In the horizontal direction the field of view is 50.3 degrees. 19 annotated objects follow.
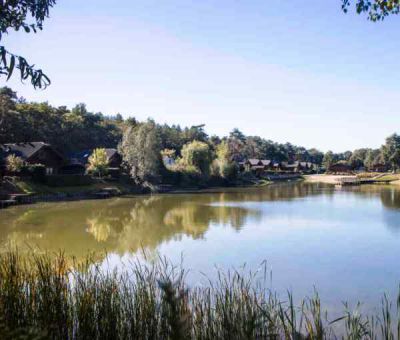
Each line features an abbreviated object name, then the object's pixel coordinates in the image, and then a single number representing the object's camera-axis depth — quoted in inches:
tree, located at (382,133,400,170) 3491.6
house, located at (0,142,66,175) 1712.6
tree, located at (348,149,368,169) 4692.4
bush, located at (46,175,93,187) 1623.9
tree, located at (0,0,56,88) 160.4
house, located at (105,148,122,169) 2111.2
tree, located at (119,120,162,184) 1991.9
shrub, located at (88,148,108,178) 1865.2
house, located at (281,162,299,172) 4274.1
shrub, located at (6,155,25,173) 1459.2
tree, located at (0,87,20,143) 1508.2
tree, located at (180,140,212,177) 2246.6
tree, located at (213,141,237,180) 2383.1
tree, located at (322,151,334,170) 4628.7
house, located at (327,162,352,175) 4390.8
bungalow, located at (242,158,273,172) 3745.3
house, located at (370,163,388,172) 4192.9
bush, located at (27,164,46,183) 1544.3
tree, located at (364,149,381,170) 4281.0
